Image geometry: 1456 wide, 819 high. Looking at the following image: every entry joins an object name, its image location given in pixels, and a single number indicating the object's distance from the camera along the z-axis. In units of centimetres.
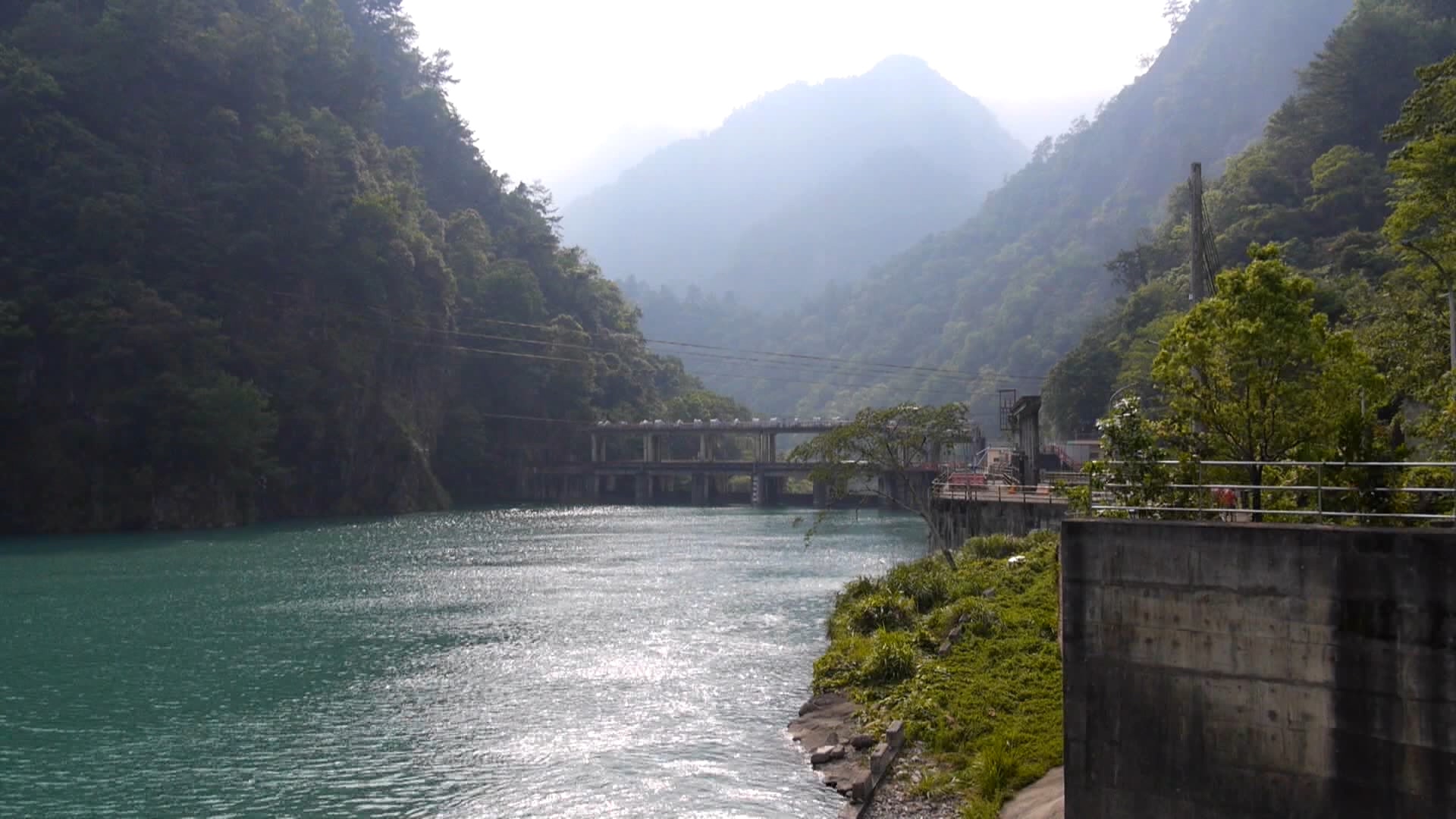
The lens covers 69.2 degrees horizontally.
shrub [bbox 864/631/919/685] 2550
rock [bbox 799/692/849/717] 2510
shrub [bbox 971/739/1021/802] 1733
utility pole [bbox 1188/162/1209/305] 2734
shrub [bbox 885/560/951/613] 3375
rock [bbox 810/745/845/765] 2130
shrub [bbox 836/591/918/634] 3216
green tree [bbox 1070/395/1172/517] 1573
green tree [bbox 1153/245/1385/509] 1714
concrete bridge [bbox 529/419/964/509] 12400
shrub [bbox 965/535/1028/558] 4191
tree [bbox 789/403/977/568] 4547
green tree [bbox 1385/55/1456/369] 3634
